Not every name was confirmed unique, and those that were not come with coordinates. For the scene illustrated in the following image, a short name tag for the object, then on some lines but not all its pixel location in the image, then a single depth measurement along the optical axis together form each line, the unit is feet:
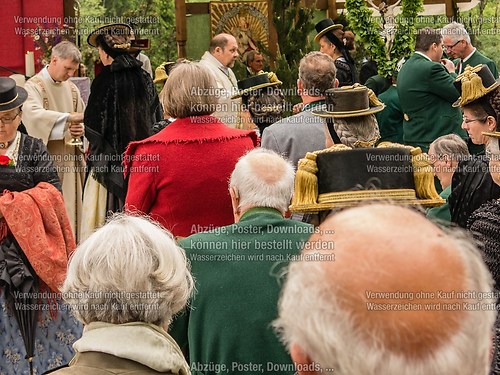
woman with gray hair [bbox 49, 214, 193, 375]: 8.87
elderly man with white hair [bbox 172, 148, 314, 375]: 11.77
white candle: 33.88
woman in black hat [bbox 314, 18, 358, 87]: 29.56
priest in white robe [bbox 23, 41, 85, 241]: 28.81
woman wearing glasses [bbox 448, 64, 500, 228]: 16.07
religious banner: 39.75
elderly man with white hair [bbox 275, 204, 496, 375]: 5.29
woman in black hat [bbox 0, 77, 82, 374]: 19.88
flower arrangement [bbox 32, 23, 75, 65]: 34.71
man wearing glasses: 31.42
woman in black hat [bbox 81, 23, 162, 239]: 25.64
